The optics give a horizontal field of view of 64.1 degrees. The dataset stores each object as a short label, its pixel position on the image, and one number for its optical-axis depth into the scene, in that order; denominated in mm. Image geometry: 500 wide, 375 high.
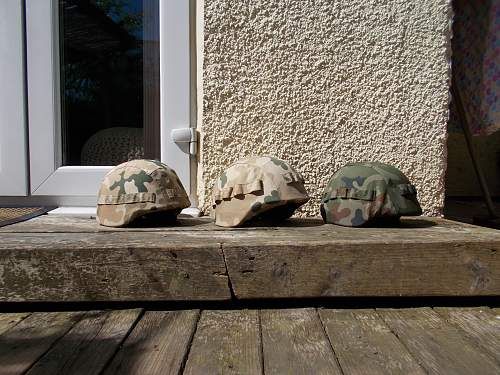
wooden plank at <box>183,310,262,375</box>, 931
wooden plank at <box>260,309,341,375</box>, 928
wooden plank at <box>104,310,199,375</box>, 926
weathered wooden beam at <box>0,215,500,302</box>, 1225
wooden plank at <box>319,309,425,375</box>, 926
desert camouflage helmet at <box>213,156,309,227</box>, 1426
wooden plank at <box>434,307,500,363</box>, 1045
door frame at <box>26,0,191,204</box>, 1888
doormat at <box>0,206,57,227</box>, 1645
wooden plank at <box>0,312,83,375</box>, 950
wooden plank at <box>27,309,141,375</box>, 928
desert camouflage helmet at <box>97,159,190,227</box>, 1479
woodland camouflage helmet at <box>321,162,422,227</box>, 1453
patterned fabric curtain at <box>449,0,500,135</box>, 2070
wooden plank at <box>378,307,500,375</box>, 928
